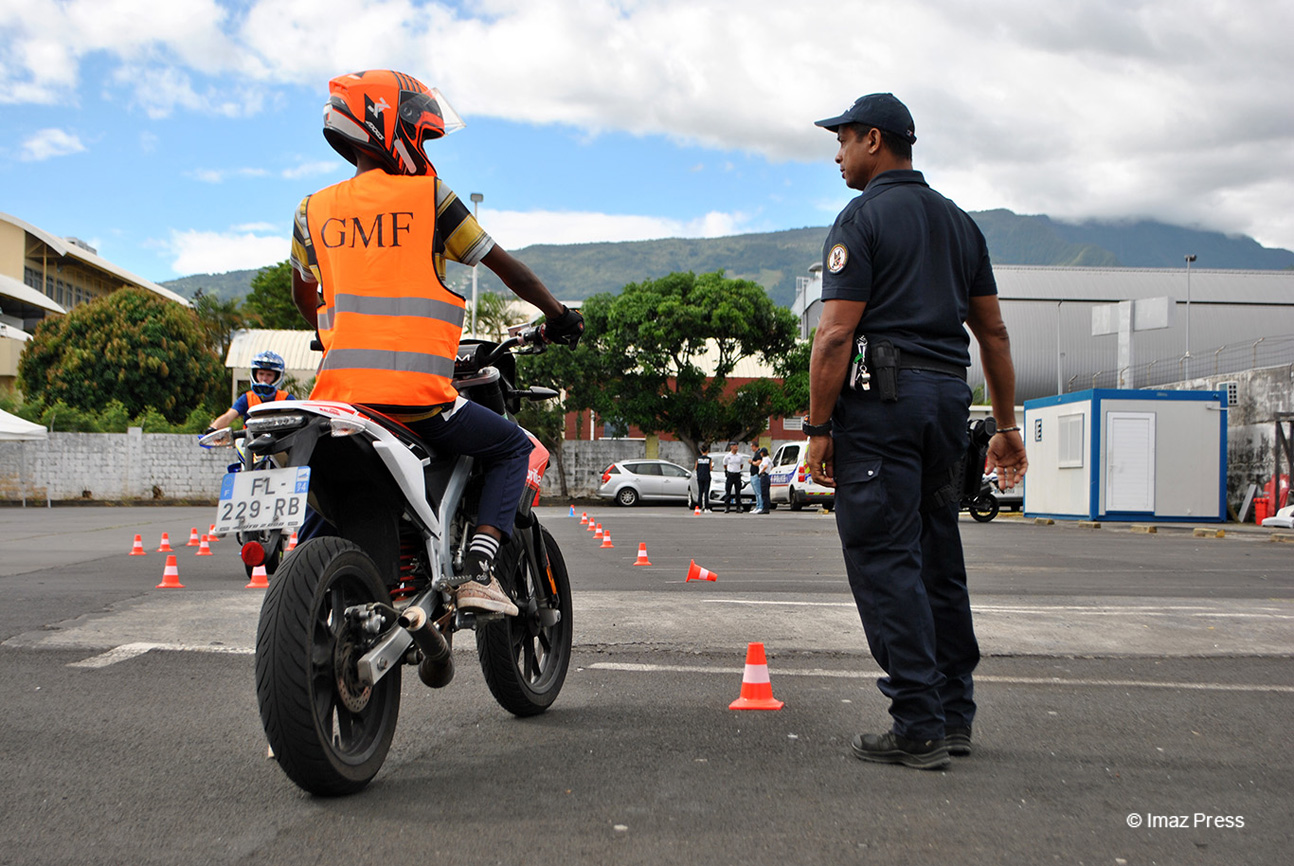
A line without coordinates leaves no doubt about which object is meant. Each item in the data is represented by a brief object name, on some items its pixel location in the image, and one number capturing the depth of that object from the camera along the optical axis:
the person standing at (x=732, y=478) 27.28
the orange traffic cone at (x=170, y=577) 8.34
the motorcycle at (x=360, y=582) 2.81
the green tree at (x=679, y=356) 37.53
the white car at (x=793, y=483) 28.81
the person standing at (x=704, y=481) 29.03
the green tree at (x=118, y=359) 42.81
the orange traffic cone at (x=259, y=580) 8.34
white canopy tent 24.77
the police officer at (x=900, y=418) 3.42
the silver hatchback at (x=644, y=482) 32.22
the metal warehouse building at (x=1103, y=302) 69.12
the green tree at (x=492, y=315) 39.56
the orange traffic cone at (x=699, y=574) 9.23
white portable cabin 21.31
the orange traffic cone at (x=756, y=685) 4.18
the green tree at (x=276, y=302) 66.50
